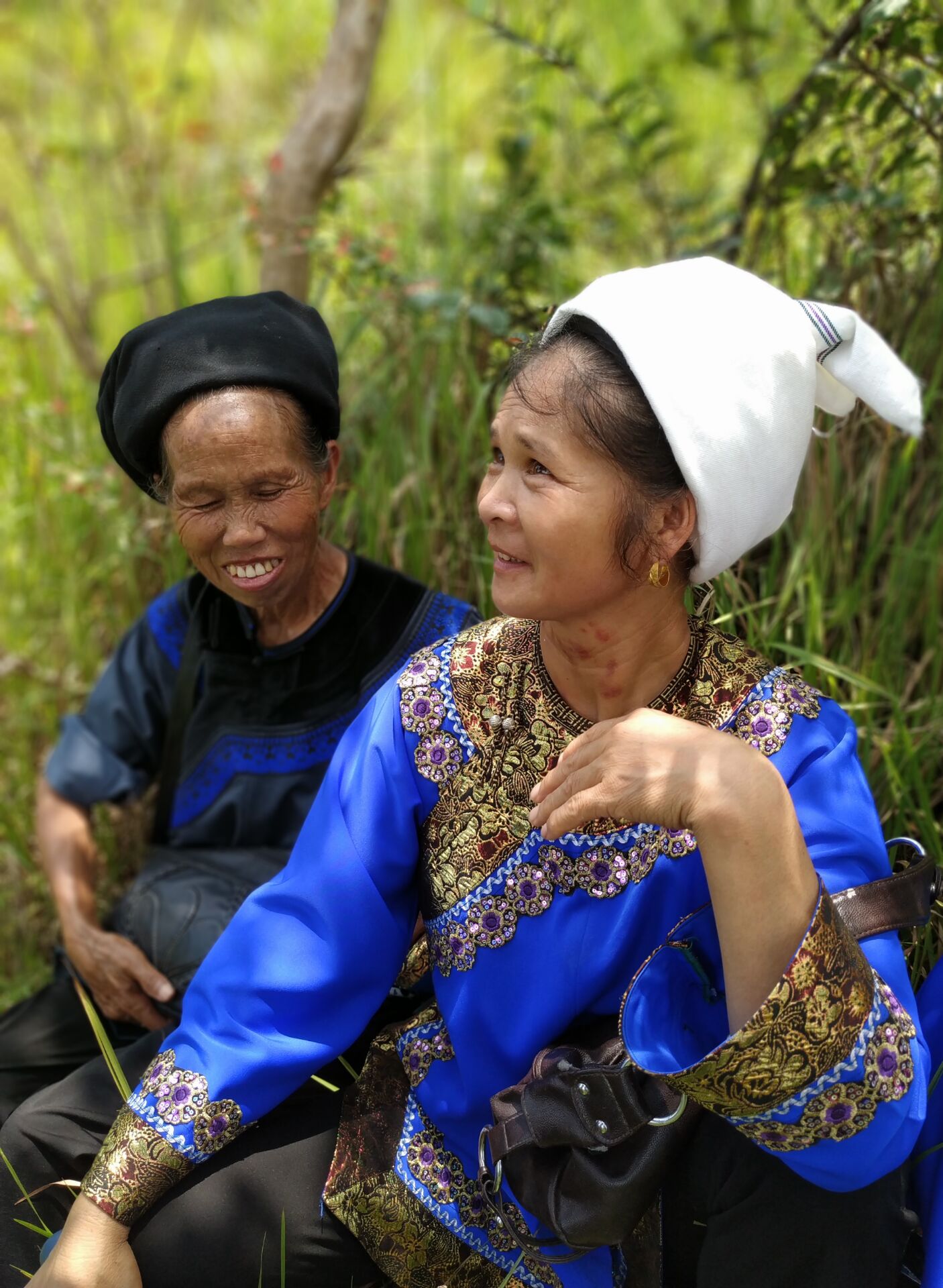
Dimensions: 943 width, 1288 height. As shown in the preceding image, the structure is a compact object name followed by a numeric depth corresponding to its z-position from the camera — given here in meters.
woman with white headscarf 1.53
